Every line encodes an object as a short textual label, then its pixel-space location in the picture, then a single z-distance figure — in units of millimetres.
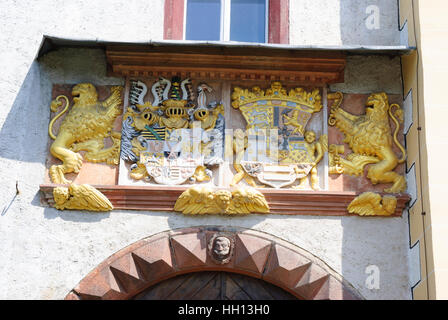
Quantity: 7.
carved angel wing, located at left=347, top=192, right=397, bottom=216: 8688
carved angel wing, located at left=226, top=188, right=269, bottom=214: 8672
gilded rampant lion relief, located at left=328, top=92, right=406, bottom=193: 8852
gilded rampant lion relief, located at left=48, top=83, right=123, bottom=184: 8914
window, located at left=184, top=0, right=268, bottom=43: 9625
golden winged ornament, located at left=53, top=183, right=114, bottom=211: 8703
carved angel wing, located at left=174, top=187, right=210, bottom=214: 8688
